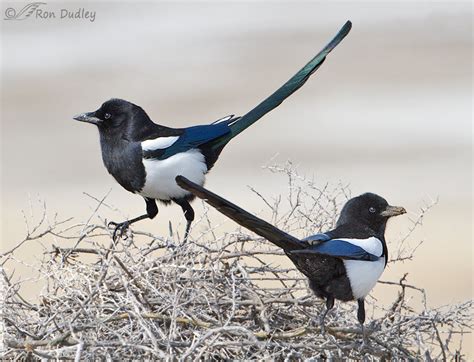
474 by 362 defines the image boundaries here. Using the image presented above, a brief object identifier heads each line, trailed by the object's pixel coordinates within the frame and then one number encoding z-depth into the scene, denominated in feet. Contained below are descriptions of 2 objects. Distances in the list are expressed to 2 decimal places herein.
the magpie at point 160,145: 34.60
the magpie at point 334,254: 28.30
